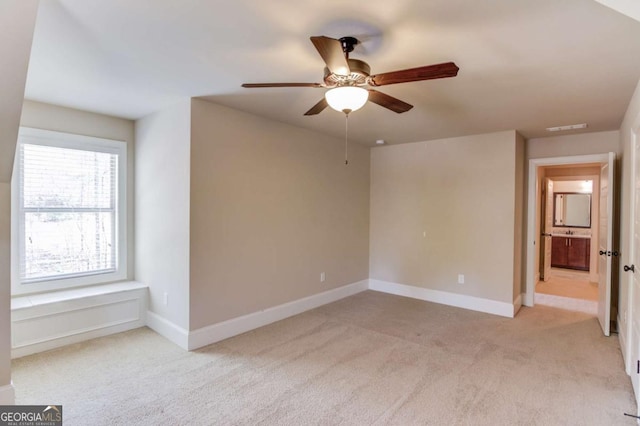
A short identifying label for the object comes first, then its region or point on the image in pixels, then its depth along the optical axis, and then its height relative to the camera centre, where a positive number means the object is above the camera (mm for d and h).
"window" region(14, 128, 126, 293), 3367 -26
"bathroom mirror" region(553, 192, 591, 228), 7148 +30
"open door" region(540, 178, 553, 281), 6387 -506
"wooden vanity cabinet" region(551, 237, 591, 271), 7035 -910
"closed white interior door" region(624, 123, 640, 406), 2539 -494
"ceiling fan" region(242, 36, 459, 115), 1777 +787
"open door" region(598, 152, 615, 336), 3695 -391
